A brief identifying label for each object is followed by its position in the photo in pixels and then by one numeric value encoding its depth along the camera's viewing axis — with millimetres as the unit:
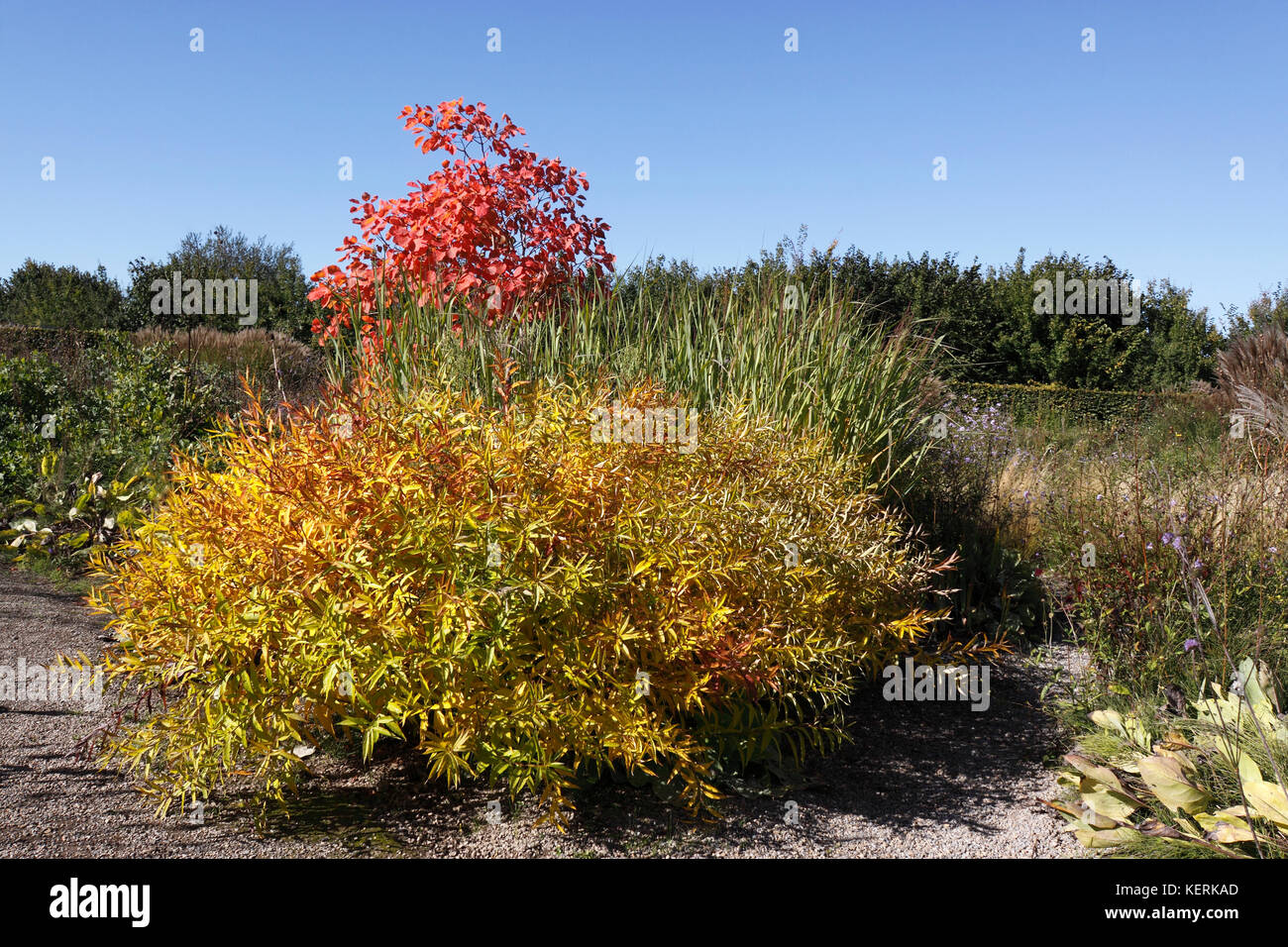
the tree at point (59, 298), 26281
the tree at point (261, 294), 23703
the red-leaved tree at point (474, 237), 5828
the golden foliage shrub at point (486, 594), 3041
